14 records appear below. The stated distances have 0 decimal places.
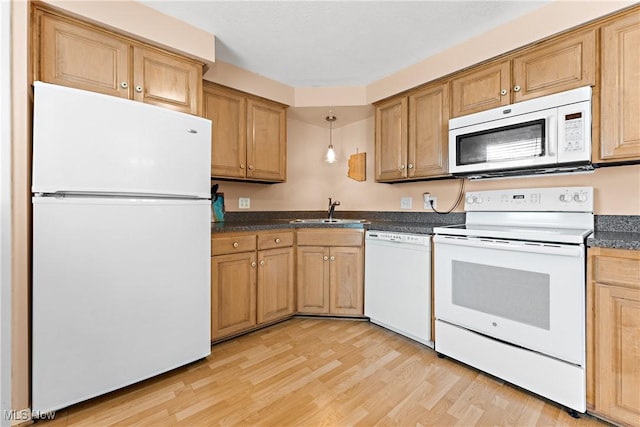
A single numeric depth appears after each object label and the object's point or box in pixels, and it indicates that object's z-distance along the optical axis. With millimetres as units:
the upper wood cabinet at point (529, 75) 1620
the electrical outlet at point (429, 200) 2604
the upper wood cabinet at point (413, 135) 2275
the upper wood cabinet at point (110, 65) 1459
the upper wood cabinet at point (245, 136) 2338
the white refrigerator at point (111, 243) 1339
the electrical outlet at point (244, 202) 2822
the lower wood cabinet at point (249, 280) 2094
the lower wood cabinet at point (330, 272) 2549
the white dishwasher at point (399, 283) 2080
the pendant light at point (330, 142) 3031
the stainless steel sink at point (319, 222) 2559
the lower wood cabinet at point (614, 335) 1293
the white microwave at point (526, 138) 1614
